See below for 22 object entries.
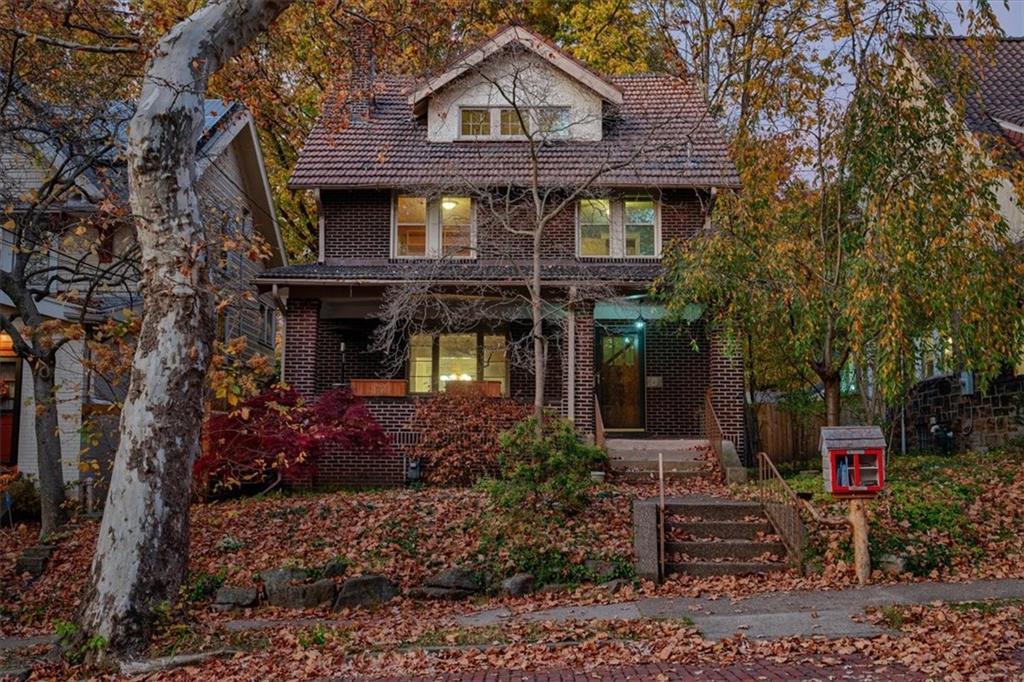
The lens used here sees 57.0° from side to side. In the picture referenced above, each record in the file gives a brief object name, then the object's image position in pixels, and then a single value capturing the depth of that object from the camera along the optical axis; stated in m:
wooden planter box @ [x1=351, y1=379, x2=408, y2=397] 18.17
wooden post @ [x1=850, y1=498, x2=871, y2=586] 10.43
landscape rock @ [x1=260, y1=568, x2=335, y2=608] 11.09
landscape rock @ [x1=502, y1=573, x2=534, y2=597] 11.12
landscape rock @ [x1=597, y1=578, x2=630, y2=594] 10.95
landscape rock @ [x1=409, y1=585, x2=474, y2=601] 11.20
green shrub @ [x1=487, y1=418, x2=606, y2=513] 12.56
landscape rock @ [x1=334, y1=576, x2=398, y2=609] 11.03
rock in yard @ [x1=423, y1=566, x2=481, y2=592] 11.24
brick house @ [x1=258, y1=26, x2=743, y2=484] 19.39
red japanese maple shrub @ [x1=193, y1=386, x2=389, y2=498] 15.46
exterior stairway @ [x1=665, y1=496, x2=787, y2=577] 11.49
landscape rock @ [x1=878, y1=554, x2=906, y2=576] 10.87
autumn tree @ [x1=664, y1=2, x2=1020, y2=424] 13.25
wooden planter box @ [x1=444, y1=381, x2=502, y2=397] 17.75
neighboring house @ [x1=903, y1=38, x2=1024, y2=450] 15.70
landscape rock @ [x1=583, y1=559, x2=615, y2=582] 11.30
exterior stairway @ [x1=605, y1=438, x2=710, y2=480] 16.94
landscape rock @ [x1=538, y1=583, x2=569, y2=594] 11.12
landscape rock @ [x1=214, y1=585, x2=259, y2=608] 11.14
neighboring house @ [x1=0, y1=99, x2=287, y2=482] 16.56
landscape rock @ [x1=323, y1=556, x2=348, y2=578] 11.55
